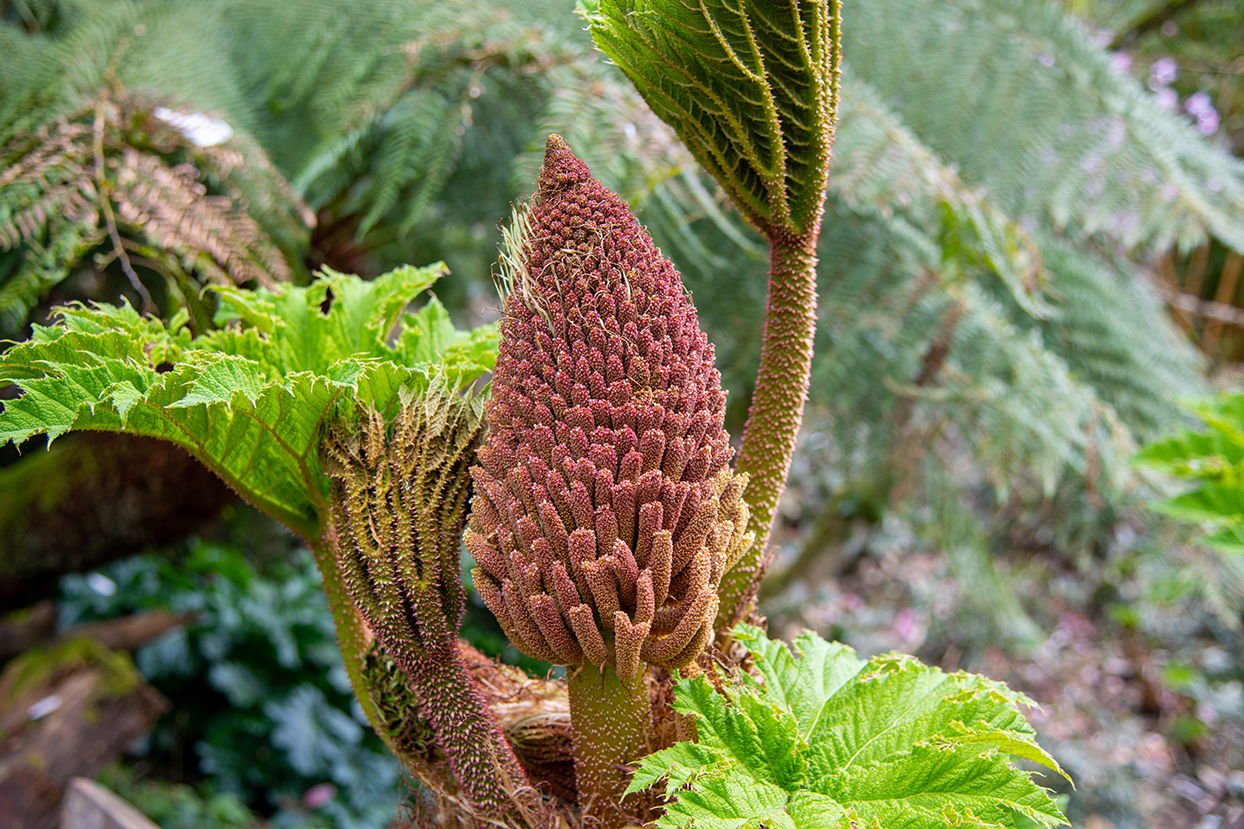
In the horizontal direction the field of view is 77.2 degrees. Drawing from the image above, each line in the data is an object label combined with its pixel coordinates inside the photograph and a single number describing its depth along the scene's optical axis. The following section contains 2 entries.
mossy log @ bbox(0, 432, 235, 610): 1.74
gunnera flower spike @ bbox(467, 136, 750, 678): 0.44
